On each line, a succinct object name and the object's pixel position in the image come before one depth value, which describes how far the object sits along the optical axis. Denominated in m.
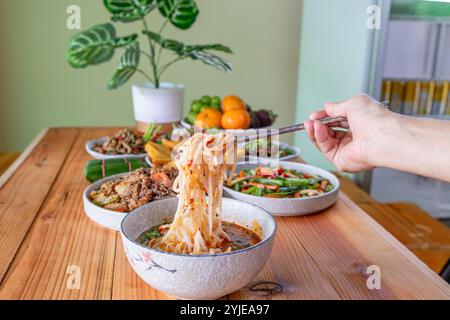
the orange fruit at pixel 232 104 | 2.19
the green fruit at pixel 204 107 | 2.29
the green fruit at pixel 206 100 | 2.31
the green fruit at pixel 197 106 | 2.30
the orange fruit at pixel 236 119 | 2.11
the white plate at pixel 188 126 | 2.05
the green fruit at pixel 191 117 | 2.28
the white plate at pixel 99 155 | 1.82
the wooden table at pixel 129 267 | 0.97
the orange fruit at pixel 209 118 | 2.16
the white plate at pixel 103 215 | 1.23
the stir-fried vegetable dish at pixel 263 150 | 1.85
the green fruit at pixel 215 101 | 2.30
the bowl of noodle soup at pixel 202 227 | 0.88
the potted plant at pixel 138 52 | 2.24
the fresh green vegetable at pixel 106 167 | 1.59
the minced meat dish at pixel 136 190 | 1.31
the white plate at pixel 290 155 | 1.78
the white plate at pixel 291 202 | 1.32
